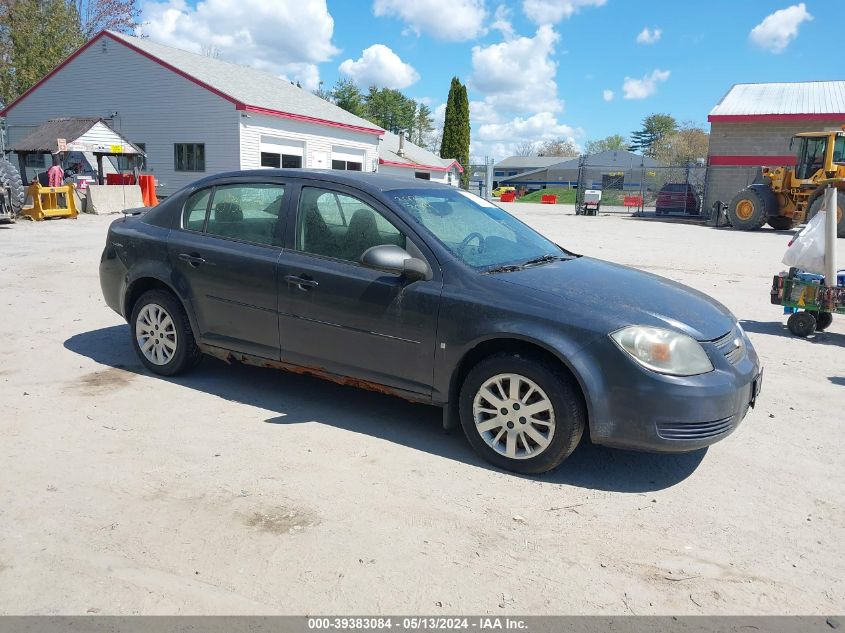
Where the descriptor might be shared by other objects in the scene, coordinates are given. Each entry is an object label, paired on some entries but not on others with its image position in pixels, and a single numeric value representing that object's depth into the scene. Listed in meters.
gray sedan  3.61
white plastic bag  7.23
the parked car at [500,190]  67.19
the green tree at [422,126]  95.75
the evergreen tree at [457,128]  58.59
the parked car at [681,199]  33.81
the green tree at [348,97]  75.19
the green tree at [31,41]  39.50
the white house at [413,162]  47.81
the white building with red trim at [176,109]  27.34
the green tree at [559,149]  131.62
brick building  31.22
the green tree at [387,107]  84.94
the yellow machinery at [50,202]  18.83
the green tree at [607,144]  125.19
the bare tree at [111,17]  46.22
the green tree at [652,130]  129.62
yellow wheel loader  22.28
